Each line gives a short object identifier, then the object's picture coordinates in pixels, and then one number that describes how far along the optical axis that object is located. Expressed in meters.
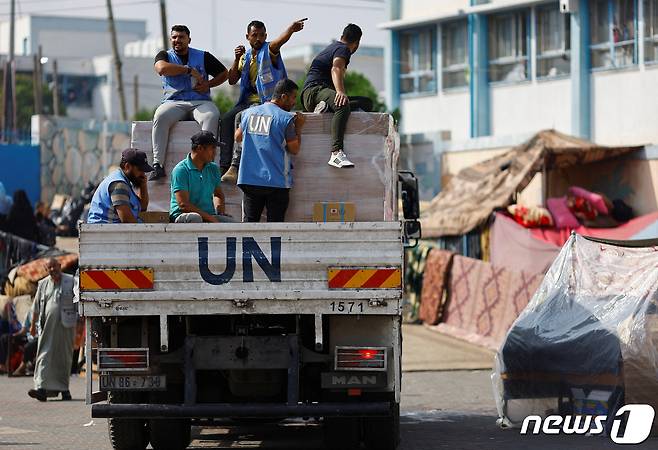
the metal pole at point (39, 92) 57.31
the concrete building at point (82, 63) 92.94
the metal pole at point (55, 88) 65.12
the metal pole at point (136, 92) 71.53
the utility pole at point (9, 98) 53.06
